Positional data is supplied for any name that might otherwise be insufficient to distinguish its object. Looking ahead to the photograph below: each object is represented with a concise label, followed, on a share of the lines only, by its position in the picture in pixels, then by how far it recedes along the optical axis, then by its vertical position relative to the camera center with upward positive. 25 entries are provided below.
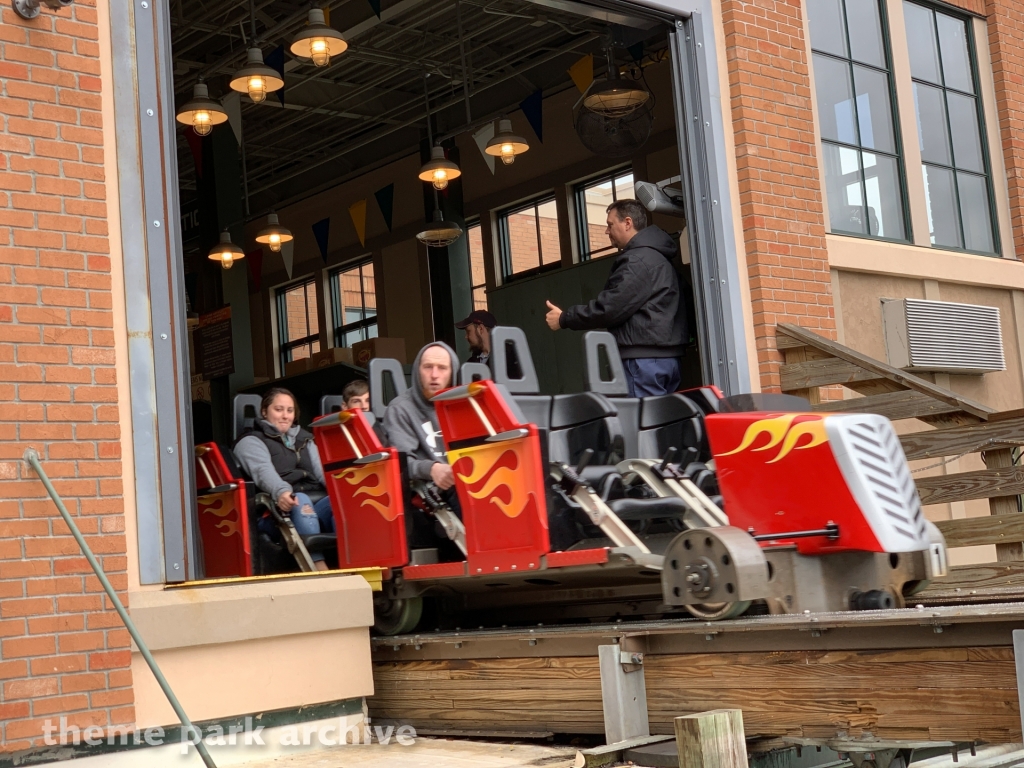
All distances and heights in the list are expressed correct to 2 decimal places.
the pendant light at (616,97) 8.44 +2.94
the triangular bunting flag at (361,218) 16.61 +4.51
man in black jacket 6.87 +1.27
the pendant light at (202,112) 10.58 +3.85
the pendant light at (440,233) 12.94 +3.31
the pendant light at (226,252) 12.95 +3.30
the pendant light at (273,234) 14.23 +3.79
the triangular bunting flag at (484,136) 12.84 +4.22
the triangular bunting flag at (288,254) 17.50 +4.35
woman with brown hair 6.83 +0.62
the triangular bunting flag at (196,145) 13.67 +4.62
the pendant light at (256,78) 9.62 +3.72
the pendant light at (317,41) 9.17 +3.78
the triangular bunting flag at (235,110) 12.44 +4.61
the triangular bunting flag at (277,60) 11.66 +4.68
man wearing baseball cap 8.66 +1.52
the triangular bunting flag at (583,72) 11.66 +4.34
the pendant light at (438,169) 12.20 +3.72
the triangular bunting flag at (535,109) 13.86 +4.78
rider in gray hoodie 6.20 +0.75
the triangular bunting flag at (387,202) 16.12 +4.55
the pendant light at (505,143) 11.77 +3.77
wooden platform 3.89 -0.47
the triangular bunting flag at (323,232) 17.33 +4.56
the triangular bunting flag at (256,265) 17.62 +4.29
